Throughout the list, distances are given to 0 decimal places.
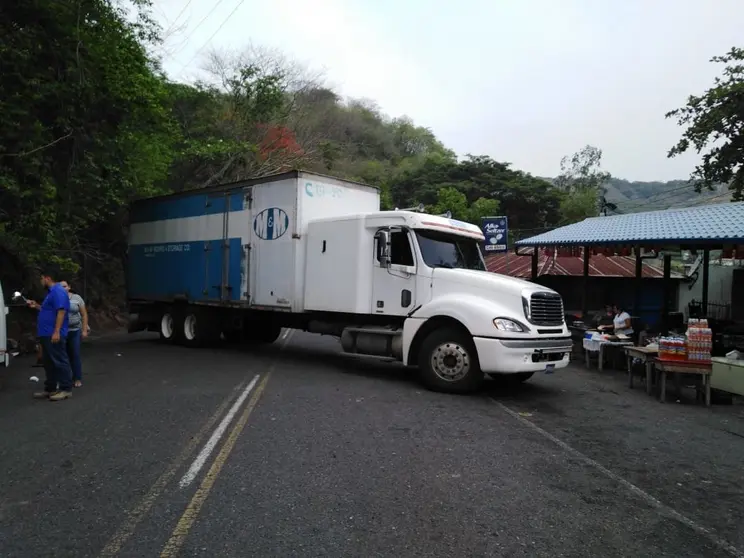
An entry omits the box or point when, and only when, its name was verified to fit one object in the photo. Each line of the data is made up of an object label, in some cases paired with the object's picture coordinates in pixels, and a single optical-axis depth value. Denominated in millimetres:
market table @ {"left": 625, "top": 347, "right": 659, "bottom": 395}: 9133
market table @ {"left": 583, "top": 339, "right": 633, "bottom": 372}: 11641
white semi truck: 8461
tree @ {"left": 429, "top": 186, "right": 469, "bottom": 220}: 31797
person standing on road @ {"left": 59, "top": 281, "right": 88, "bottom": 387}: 8328
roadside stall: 8625
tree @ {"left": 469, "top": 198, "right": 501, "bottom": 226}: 32406
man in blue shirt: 7785
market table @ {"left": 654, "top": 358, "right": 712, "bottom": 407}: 8555
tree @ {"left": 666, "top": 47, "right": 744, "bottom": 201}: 19406
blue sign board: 14750
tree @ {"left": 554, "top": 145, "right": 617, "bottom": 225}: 38000
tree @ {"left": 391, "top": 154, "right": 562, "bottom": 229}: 39875
